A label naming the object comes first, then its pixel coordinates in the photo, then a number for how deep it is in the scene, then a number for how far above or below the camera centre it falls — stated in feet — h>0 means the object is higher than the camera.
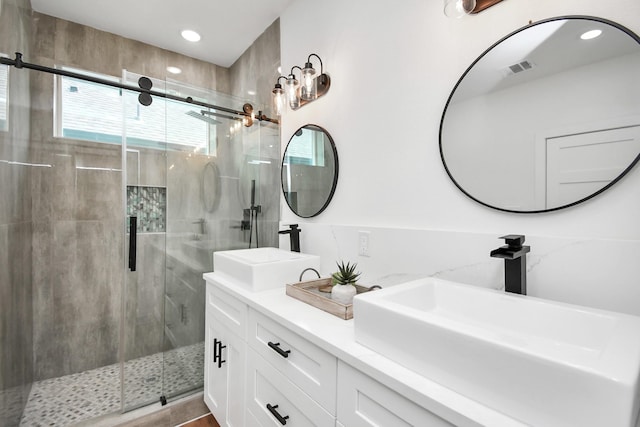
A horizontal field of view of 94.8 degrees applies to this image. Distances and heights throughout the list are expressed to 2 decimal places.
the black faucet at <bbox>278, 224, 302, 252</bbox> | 5.90 -0.52
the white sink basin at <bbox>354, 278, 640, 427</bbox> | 1.49 -0.93
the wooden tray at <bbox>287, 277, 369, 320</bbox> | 3.39 -1.14
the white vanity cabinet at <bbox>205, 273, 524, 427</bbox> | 2.05 -1.58
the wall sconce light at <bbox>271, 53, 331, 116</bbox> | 5.39 +2.39
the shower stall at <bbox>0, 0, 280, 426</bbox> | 6.07 -0.43
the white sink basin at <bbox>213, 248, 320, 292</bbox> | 4.55 -0.94
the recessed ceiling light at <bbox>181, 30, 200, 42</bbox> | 7.61 +4.63
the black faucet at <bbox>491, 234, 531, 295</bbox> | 2.74 -0.55
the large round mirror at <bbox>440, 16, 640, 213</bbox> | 2.56 +0.97
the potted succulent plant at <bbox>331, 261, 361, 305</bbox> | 3.79 -0.99
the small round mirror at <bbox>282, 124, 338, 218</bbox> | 5.53 +0.83
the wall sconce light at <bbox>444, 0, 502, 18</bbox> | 3.32 +2.35
